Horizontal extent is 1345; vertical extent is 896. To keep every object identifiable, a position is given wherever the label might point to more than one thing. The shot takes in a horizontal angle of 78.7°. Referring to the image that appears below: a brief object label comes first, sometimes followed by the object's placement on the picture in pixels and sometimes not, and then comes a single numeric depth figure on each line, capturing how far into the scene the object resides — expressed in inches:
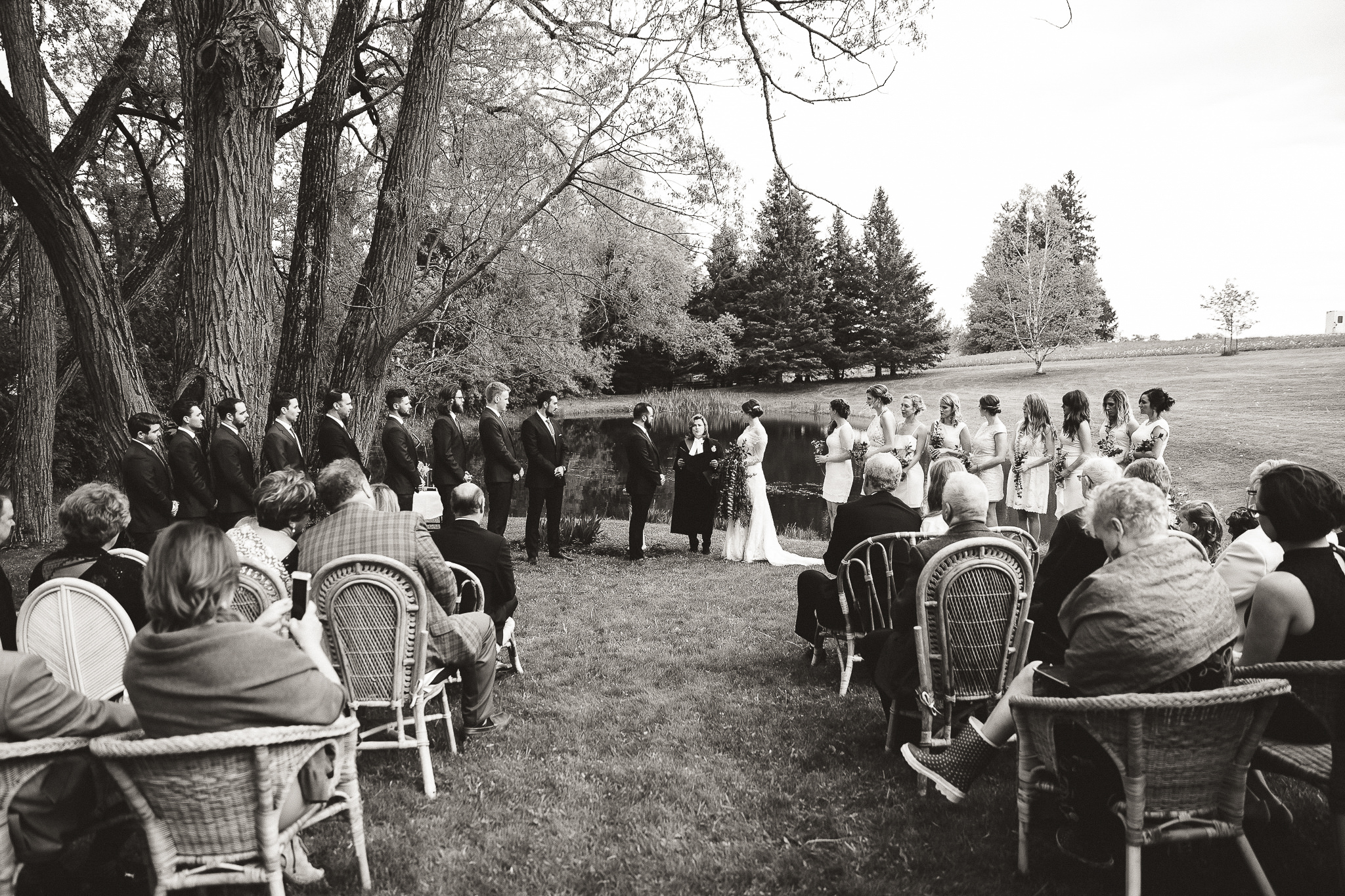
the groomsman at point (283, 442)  270.7
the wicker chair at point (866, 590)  188.7
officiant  401.1
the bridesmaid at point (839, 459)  368.8
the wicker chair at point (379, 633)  136.3
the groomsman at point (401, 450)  335.0
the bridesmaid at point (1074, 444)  286.0
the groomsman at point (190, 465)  254.2
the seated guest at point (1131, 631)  104.3
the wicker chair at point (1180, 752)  92.7
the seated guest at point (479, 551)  188.9
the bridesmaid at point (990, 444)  325.1
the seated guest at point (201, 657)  92.3
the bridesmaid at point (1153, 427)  272.4
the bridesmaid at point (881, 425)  351.9
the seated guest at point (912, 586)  145.6
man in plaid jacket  150.8
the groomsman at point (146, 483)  257.0
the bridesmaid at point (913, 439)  335.3
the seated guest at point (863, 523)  198.1
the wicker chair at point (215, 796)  86.5
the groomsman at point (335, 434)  298.5
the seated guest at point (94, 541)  131.7
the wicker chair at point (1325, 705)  98.6
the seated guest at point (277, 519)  155.7
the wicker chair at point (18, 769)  86.4
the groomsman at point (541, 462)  369.4
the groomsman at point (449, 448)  360.2
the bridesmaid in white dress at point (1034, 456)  314.5
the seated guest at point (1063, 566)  149.9
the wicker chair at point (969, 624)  135.3
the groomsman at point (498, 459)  356.2
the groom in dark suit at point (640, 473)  392.2
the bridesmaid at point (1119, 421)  284.8
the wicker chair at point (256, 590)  137.1
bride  385.4
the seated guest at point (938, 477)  165.0
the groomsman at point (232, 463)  253.9
